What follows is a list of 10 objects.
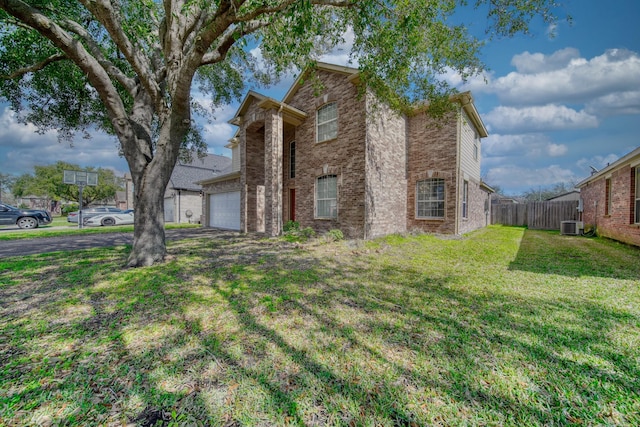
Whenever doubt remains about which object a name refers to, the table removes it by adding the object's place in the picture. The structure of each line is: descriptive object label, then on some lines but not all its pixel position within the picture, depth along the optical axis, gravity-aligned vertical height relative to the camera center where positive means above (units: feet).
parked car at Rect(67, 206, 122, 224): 58.54 -0.86
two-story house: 29.99 +6.64
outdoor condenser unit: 37.93 -2.59
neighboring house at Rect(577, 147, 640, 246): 25.13 +1.47
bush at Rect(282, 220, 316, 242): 31.37 -3.05
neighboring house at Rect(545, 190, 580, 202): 72.13 +4.98
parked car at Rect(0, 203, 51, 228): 46.16 -1.50
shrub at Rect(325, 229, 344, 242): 29.91 -3.04
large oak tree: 15.43 +12.89
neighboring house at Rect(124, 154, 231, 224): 68.44 +3.88
